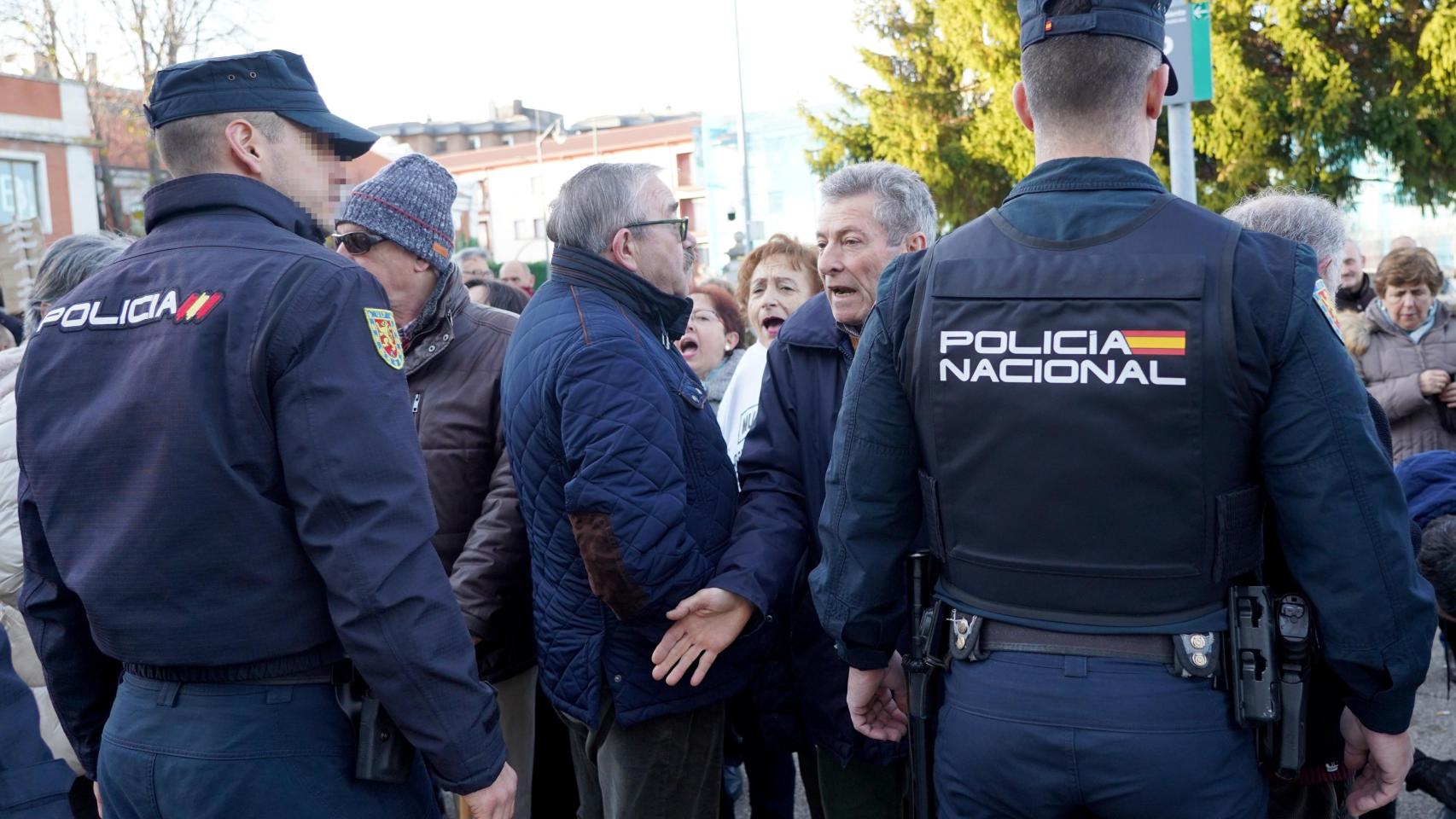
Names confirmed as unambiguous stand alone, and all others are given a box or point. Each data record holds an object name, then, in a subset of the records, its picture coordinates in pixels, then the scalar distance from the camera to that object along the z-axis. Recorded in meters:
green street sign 5.06
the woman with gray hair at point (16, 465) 3.06
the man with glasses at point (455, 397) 3.14
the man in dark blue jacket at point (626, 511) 2.57
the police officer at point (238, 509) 1.93
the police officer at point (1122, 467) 1.84
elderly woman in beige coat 5.55
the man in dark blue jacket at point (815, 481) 2.84
